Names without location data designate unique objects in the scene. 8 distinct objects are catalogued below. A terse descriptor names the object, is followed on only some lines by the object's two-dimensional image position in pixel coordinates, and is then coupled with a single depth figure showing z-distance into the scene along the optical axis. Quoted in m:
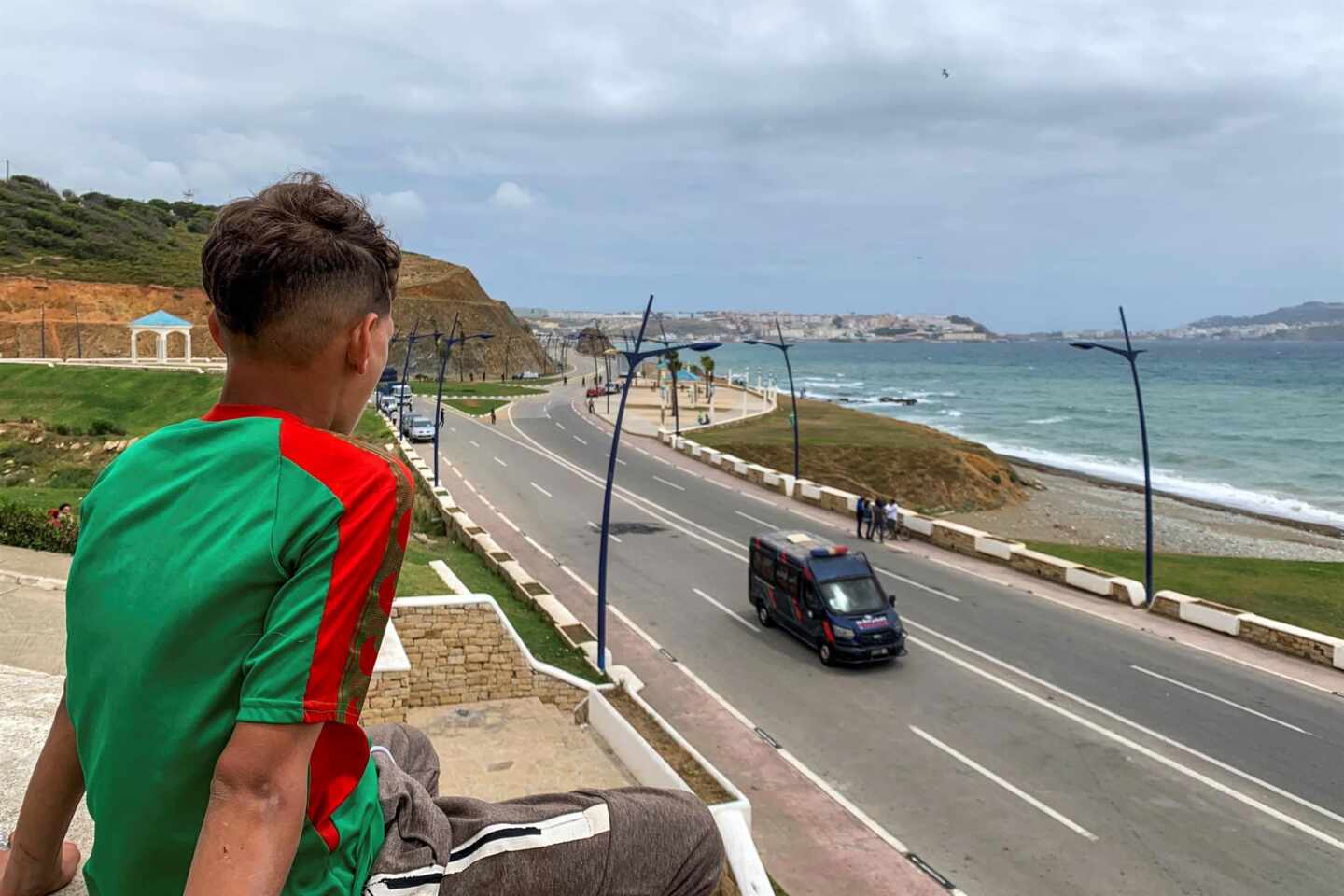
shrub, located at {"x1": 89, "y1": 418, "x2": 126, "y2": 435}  36.19
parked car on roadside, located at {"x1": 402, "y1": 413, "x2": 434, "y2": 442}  42.66
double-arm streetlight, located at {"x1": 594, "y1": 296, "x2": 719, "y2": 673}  14.75
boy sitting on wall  1.21
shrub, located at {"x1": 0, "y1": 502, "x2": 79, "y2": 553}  13.90
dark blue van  16.33
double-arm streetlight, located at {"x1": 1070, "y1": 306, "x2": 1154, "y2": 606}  20.30
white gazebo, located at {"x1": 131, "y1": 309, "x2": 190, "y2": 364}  55.09
